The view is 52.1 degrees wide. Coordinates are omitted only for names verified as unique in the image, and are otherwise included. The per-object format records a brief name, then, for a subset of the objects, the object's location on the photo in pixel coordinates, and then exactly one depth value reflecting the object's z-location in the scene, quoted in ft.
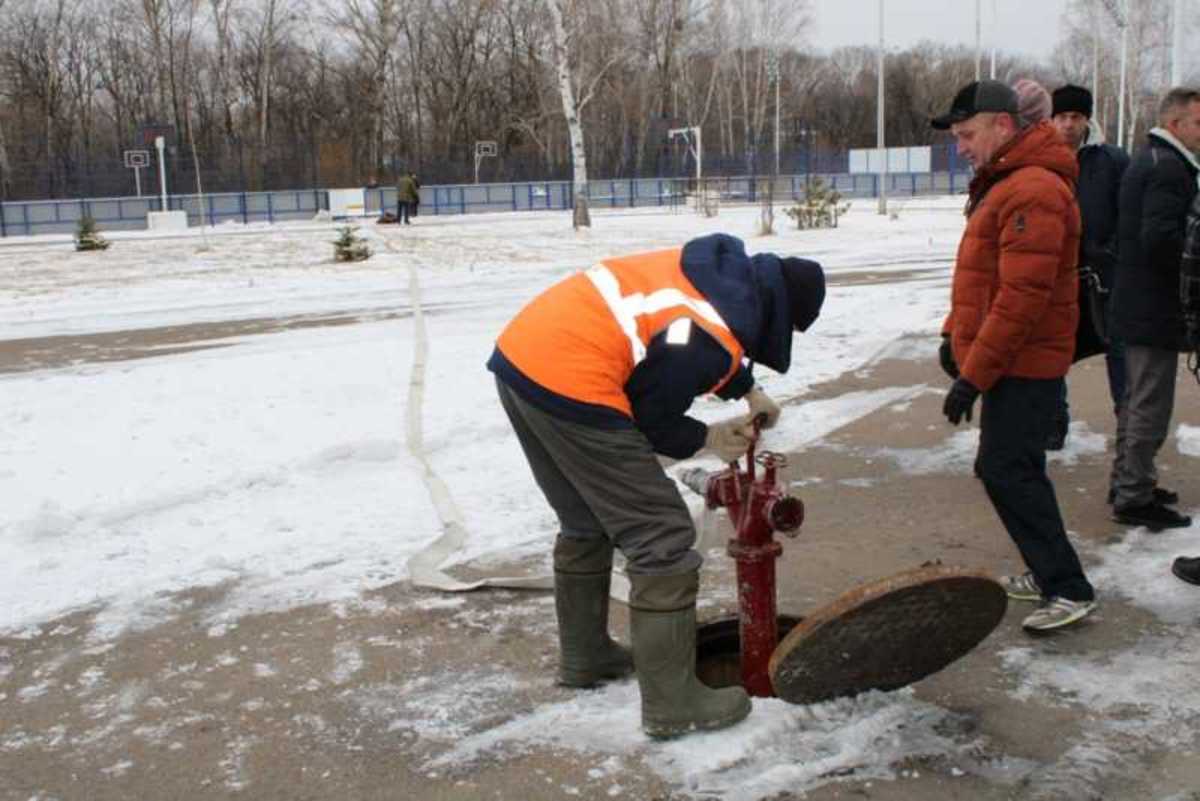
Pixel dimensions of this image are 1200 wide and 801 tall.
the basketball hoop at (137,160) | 144.77
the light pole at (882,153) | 117.39
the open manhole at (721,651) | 12.66
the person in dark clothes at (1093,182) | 18.20
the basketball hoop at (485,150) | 179.32
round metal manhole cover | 9.96
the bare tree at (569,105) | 89.09
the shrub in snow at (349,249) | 68.18
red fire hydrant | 10.83
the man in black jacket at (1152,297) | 15.58
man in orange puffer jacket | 12.57
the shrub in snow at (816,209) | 88.89
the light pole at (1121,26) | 156.95
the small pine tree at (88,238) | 87.25
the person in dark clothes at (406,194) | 120.78
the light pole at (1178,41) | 61.05
